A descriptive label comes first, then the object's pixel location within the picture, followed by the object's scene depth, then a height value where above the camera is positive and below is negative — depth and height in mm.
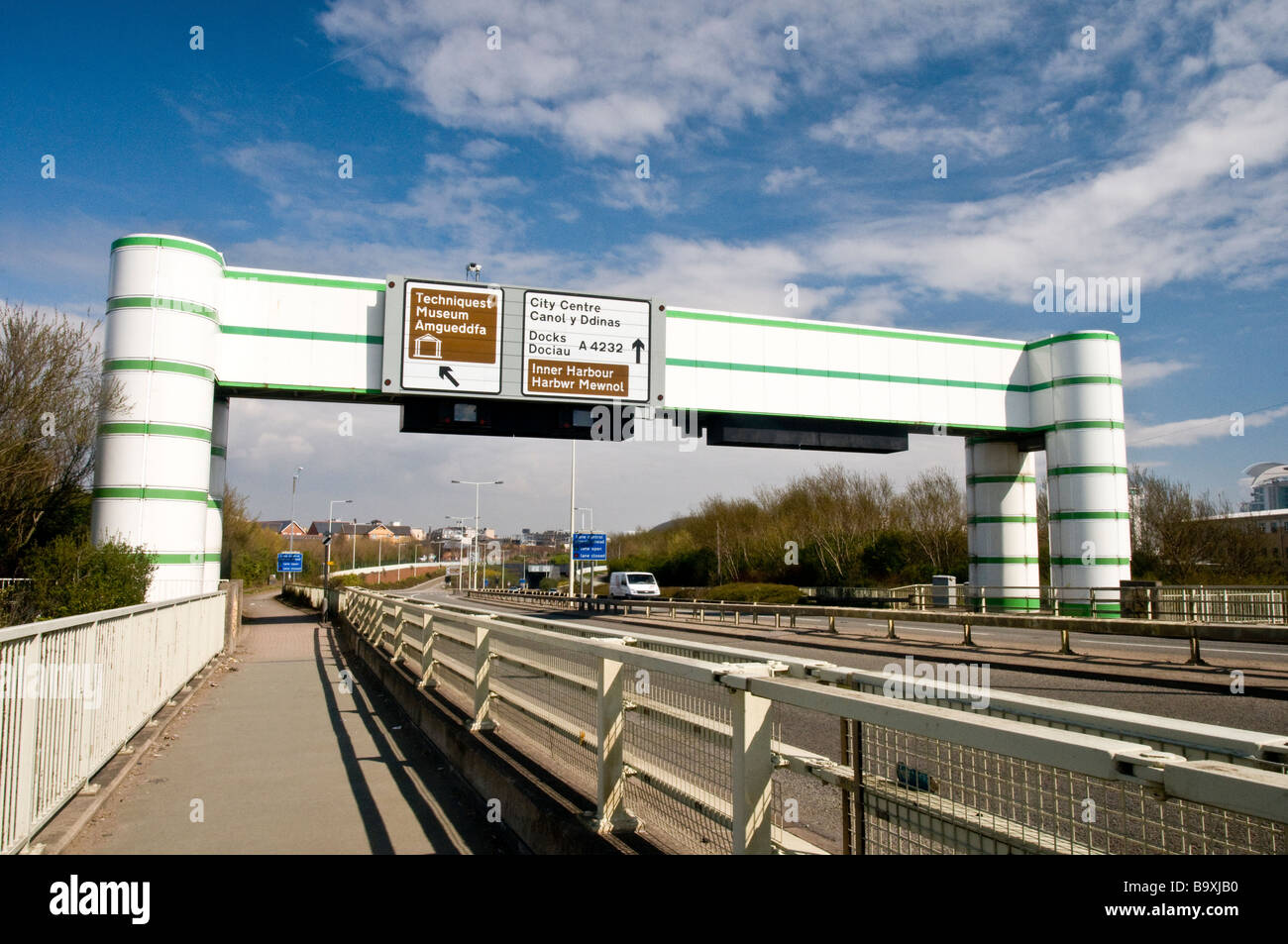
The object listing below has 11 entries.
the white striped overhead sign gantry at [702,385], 18594 +4063
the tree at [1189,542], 36281 +99
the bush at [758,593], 41156 -2352
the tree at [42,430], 18500 +2488
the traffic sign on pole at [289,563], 50938 -1125
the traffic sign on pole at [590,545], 51250 -76
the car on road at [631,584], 44094 -2099
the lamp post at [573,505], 50000 +2156
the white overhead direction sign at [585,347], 21875 +4911
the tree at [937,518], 46188 +1383
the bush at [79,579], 14867 -642
